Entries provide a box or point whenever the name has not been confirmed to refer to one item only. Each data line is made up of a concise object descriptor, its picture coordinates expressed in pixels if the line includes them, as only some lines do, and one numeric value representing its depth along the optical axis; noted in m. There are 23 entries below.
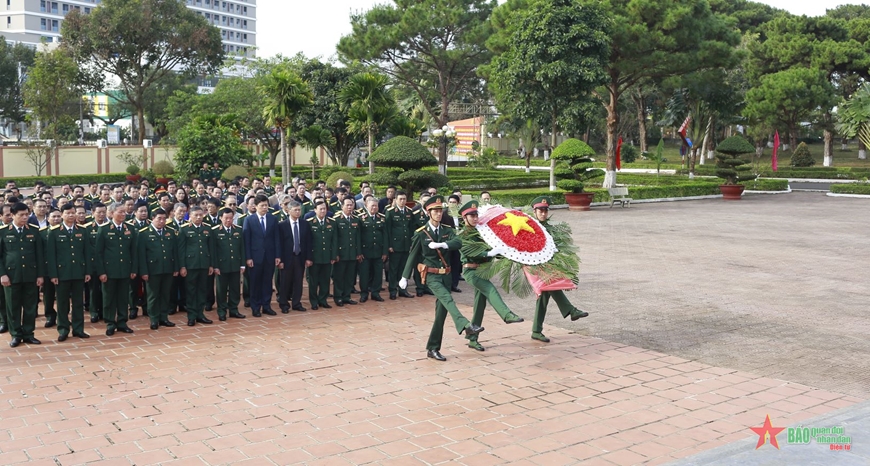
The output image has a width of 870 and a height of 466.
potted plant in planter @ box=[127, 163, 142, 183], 36.26
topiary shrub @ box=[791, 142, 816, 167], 45.06
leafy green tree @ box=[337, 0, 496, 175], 38.88
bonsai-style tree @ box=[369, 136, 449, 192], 18.75
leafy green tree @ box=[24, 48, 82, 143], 40.84
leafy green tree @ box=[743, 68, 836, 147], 42.00
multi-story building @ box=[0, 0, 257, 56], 82.94
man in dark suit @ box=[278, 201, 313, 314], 10.10
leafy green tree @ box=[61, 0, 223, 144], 43.62
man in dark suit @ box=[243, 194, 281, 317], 9.88
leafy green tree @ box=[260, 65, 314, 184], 27.58
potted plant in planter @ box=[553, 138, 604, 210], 24.78
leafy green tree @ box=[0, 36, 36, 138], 53.56
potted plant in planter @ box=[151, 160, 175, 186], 33.56
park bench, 26.56
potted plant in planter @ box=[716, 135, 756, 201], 30.11
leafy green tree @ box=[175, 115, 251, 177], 28.50
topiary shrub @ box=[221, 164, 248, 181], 27.55
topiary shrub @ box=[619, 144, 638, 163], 51.53
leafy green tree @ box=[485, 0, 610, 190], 26.59
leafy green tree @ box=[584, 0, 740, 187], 28.50
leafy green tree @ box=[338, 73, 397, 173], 29.48
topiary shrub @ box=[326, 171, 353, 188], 24.59
